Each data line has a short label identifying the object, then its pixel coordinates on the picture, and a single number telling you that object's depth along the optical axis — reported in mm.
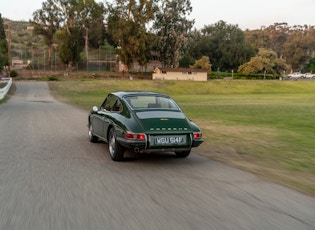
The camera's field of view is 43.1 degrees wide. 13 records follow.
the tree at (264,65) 96312
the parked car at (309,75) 118962
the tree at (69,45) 82500
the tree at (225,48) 107125
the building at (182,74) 84562
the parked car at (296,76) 120475
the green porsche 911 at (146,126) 7684
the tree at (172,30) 89000
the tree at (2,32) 98444
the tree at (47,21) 92419
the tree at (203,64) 96062
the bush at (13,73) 72250
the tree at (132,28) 79500
